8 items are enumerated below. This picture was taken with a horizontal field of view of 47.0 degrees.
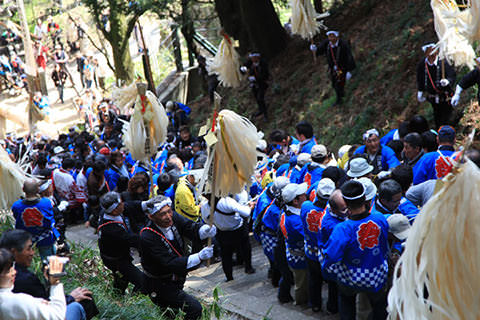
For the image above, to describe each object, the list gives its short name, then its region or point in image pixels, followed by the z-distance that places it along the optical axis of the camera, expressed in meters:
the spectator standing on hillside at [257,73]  14.70
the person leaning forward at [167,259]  5.53
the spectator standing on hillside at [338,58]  12.89
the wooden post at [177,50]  21.77
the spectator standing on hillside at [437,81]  9.51
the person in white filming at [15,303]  3.81
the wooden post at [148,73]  17.91
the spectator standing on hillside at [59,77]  30.42
